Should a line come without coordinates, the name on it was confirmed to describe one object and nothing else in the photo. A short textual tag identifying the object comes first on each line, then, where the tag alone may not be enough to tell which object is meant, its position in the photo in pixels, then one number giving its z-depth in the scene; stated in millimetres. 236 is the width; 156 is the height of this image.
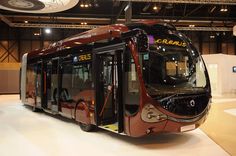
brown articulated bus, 3766
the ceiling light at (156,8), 11913
